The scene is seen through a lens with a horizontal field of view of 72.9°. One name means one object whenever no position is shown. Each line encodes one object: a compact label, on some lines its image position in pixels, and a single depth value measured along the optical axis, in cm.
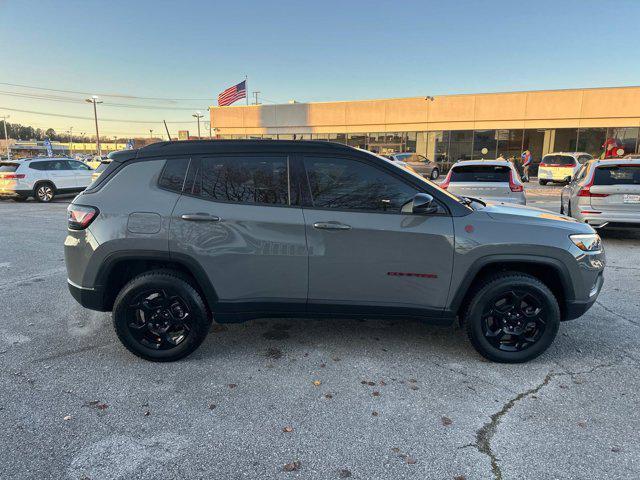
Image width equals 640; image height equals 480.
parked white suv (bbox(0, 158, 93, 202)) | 1555
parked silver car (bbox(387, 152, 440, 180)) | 2645
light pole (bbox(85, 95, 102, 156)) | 4332
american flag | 3328
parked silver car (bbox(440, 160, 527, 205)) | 830
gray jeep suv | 344
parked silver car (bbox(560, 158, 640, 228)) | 798
